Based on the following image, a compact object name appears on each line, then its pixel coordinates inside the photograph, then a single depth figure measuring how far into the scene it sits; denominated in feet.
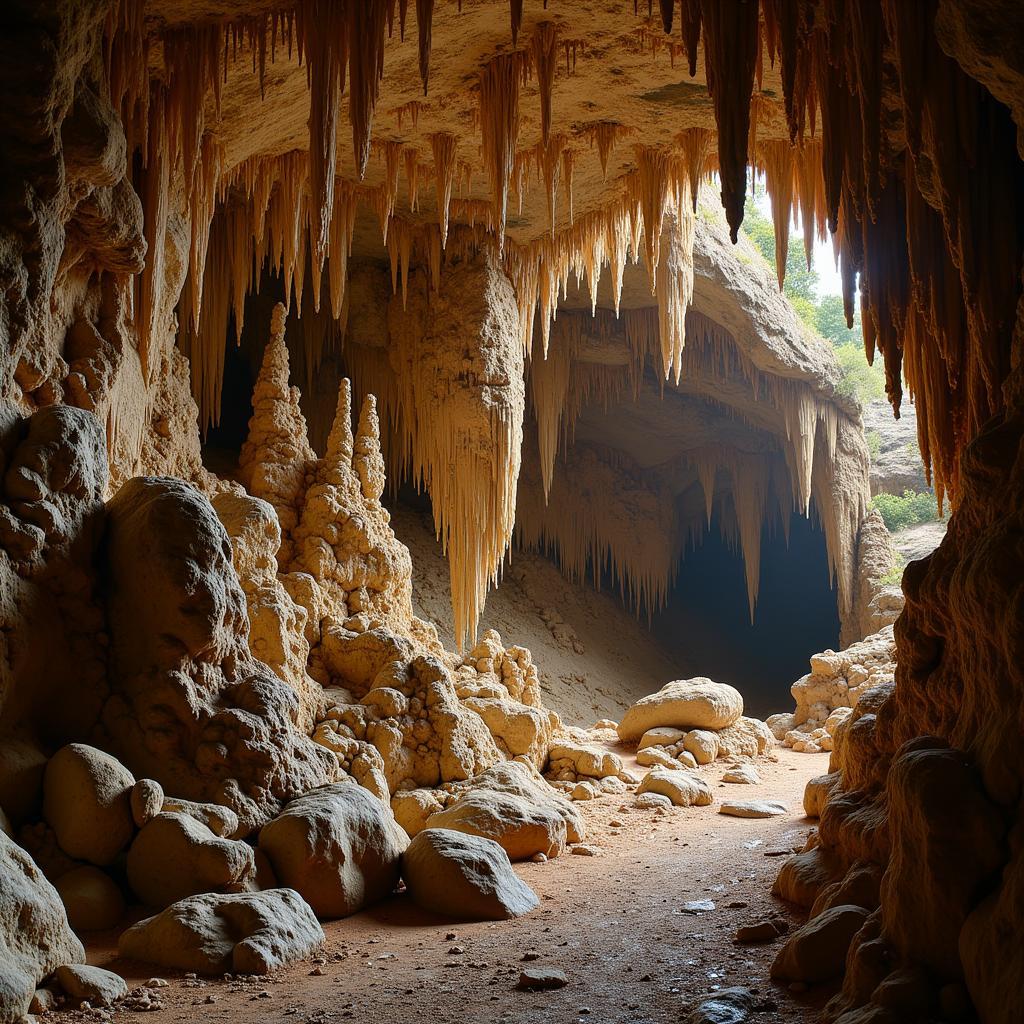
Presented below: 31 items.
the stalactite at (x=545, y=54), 26.05
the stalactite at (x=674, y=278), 39.81
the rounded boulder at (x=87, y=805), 15.05
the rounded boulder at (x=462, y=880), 17.54
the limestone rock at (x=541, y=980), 13.20
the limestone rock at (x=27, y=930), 11.15
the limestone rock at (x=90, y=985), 11.86
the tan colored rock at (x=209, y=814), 16.29
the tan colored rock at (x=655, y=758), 38.68
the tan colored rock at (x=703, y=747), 40.29
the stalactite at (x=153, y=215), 22.38
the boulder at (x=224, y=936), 13.64
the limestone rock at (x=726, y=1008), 11.18
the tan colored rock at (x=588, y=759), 34.01
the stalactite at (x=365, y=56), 20.77
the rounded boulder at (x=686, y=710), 42.37
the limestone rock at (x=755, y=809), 28.78
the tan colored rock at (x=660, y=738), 41.22
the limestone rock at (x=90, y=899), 14.69
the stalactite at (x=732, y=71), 17.46
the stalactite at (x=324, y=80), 21.09
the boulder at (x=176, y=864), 15.24
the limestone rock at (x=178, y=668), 17.17
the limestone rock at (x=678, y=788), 31.78
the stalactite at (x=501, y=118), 27.78
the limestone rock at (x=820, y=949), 12.28
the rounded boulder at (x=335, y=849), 16.63
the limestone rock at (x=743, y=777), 36.01
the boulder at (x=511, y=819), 22.67
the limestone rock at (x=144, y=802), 15.55
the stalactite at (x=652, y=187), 33.06
